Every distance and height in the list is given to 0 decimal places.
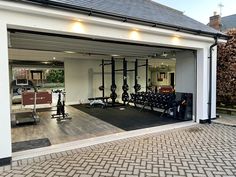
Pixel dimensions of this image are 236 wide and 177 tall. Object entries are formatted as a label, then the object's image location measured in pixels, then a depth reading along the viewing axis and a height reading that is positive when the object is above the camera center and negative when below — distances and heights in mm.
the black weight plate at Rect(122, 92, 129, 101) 11984 -921
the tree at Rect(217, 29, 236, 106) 8172 +379
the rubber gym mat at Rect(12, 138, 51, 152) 4641 -1495
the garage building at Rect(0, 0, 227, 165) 3854 +1333
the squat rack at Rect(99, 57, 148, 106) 11481 -183
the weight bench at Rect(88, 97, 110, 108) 11376 -1141
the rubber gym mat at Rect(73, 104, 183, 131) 6848 -1423
